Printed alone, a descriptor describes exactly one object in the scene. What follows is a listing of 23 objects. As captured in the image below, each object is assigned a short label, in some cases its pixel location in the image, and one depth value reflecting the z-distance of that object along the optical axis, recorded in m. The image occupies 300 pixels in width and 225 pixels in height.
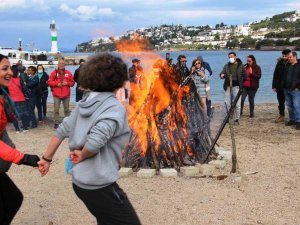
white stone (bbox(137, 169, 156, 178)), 7.44
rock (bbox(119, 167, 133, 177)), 7.60
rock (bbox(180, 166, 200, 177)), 7.47
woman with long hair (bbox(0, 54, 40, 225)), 3.61
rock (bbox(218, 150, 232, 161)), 8.48
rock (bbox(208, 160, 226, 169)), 7.89
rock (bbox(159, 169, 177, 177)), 7.41
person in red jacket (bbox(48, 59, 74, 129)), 12.34
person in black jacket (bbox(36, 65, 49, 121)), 13.51
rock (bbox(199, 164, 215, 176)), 7.54
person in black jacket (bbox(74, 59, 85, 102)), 13.54
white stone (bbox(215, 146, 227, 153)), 9.02
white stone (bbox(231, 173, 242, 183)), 7.04
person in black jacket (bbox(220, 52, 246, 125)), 12.38
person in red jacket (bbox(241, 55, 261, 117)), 13.70
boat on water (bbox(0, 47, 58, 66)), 67.21
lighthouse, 101.40
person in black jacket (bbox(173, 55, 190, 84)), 8.33
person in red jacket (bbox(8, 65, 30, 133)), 12.09
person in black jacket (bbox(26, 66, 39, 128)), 13.05
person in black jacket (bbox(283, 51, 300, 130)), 11.70
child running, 3.17
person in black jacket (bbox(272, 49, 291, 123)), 12.56
